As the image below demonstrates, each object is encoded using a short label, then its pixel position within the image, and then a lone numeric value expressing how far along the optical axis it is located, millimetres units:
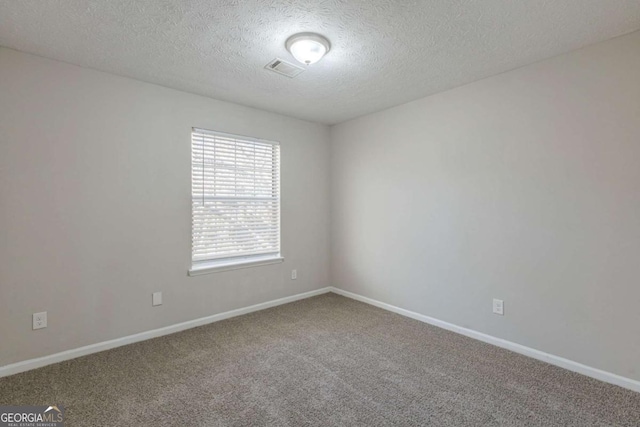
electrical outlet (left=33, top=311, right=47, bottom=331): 2408
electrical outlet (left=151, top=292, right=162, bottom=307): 2977
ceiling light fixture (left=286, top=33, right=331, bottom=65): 2121
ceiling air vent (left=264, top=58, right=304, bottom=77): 2510
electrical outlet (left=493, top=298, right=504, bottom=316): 2768
